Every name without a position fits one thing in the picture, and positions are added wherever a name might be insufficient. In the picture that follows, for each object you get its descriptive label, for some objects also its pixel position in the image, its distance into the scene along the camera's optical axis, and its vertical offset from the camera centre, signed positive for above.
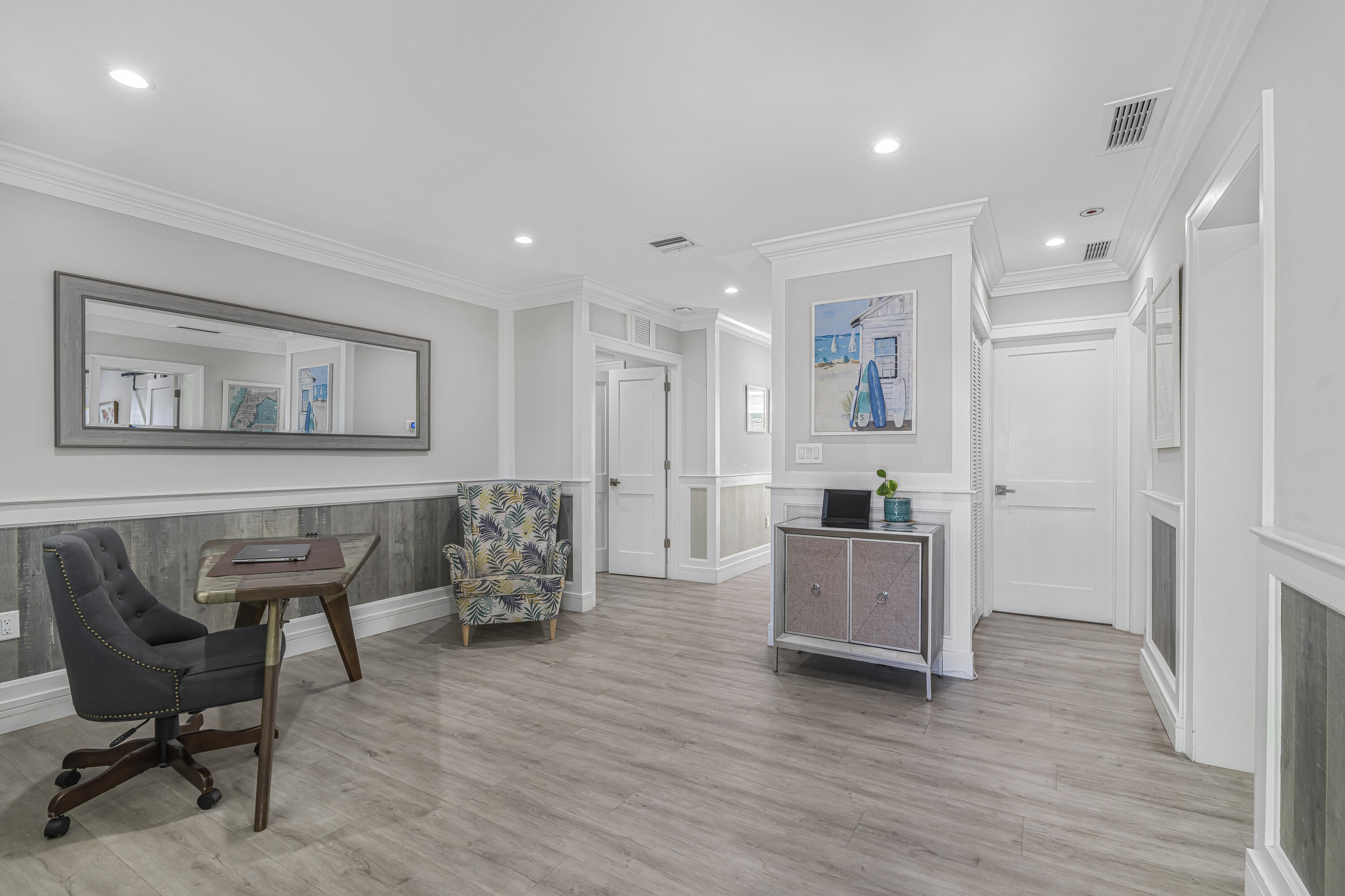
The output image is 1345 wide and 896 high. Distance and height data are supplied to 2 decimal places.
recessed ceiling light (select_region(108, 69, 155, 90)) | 2.29 +1.37
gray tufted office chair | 2.06 -0.78
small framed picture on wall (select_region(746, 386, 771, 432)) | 6.82 +0.43
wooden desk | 2.12 -0.51
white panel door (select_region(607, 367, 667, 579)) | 6.36 -0.26
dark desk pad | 2.46 -0.49
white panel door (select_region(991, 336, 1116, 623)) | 4.58 -0.23
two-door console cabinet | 3.21 -0.78
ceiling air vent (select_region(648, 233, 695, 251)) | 4.04 +1.34
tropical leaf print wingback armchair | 4.18 -0.79
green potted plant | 3.51 -0.32
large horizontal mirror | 3.11 +0.41
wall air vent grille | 5.68 +1.07
